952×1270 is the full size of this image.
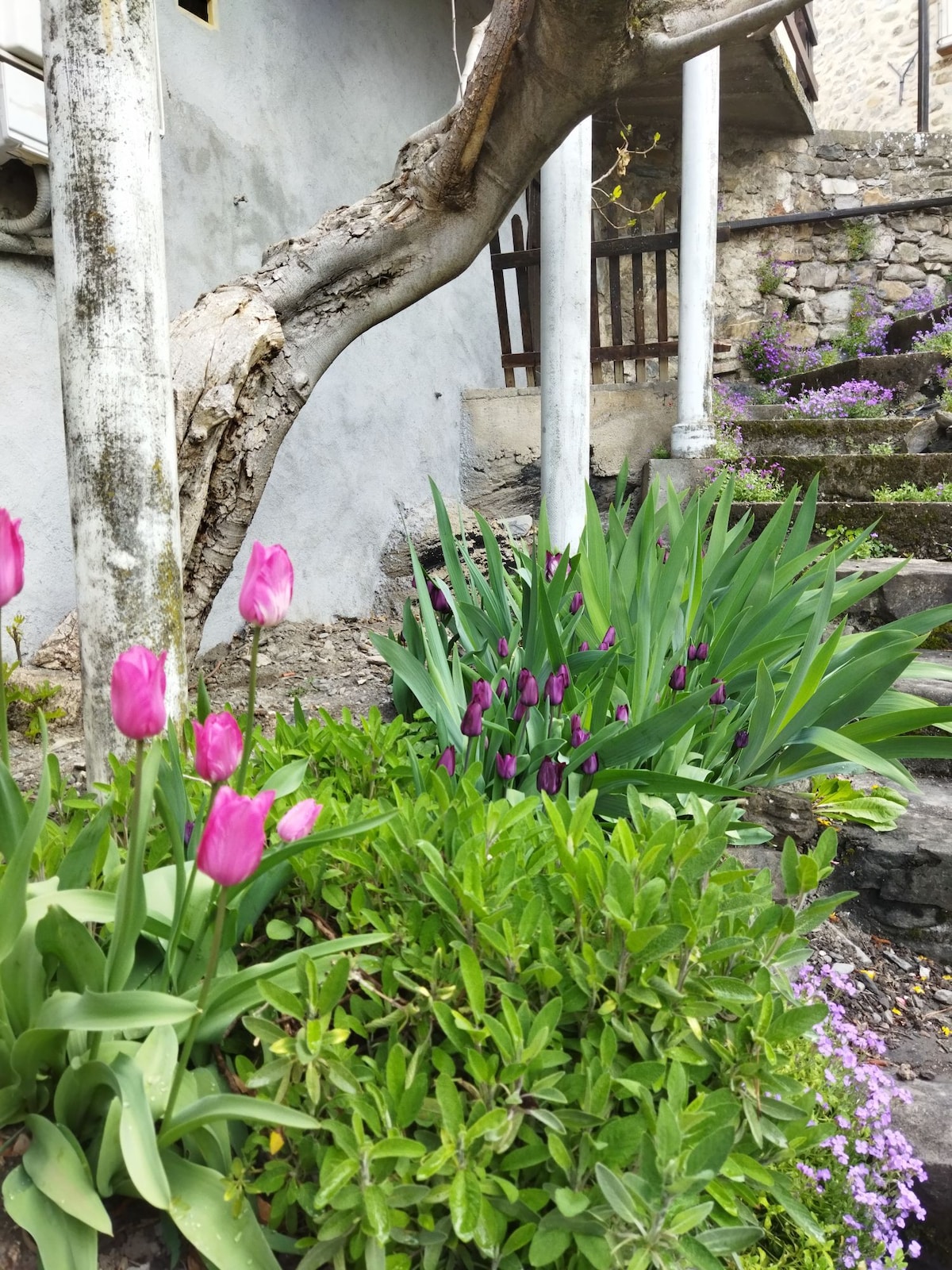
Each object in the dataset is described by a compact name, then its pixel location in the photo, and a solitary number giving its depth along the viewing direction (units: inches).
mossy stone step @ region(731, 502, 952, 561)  145.8
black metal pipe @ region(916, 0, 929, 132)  368.5
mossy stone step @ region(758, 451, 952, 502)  165.0
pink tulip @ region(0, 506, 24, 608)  34.8
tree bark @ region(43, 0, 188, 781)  61.3
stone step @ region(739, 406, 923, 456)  183.5
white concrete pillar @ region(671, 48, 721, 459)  191.5
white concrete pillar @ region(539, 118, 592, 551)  135.0
